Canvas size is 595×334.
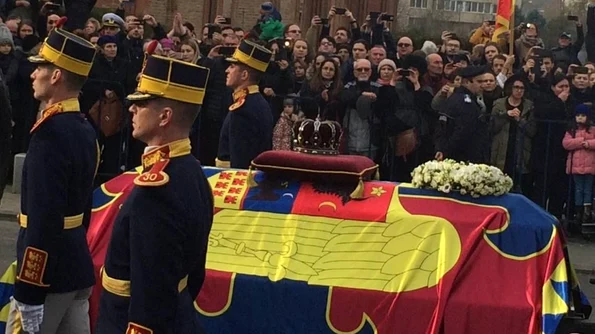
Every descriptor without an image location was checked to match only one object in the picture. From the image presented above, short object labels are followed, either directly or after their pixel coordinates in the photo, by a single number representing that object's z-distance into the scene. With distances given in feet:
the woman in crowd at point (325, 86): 36.73
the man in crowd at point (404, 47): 42.29
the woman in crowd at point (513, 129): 36.91
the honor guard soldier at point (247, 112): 26.89
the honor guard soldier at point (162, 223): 13.09
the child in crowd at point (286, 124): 33.82
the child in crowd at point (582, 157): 36.17
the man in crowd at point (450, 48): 42.04
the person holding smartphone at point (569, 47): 45.03
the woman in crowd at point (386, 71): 36.75
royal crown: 24.99
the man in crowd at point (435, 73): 39.45
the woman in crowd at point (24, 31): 41.48
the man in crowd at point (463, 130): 35.83
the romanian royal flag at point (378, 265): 21.81
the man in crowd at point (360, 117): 36.70
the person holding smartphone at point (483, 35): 51.19
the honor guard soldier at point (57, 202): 16.07
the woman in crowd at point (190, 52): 38.68
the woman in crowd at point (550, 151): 36.96
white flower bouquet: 22.99
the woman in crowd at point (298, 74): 39.06
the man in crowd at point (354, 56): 39.24
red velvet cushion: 23.63
